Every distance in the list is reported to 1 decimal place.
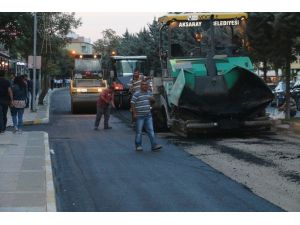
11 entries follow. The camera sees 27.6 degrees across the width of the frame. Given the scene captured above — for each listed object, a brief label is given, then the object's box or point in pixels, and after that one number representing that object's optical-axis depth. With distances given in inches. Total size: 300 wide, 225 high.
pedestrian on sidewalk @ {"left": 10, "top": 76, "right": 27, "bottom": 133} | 715.4
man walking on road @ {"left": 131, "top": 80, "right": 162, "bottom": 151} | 550.0
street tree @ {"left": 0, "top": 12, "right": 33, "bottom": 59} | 1073.5
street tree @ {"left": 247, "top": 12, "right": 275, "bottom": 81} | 755.4
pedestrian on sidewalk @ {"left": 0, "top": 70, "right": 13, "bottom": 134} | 681.0
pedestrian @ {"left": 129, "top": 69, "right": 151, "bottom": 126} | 699.7
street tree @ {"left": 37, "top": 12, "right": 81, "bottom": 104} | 1460.4
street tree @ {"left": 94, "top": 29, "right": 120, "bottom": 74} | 3747.5
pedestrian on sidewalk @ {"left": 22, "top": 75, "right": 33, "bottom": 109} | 1262.3
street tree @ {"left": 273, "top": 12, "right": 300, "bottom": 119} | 716.4
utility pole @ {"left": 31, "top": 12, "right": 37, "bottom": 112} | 1106.9
